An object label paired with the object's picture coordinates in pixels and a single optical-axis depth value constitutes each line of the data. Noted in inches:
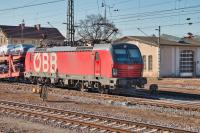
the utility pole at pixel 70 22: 1586.9
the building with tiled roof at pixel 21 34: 4253.7
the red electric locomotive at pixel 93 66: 901.8
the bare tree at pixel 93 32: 3021.7
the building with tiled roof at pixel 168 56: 1838.1
